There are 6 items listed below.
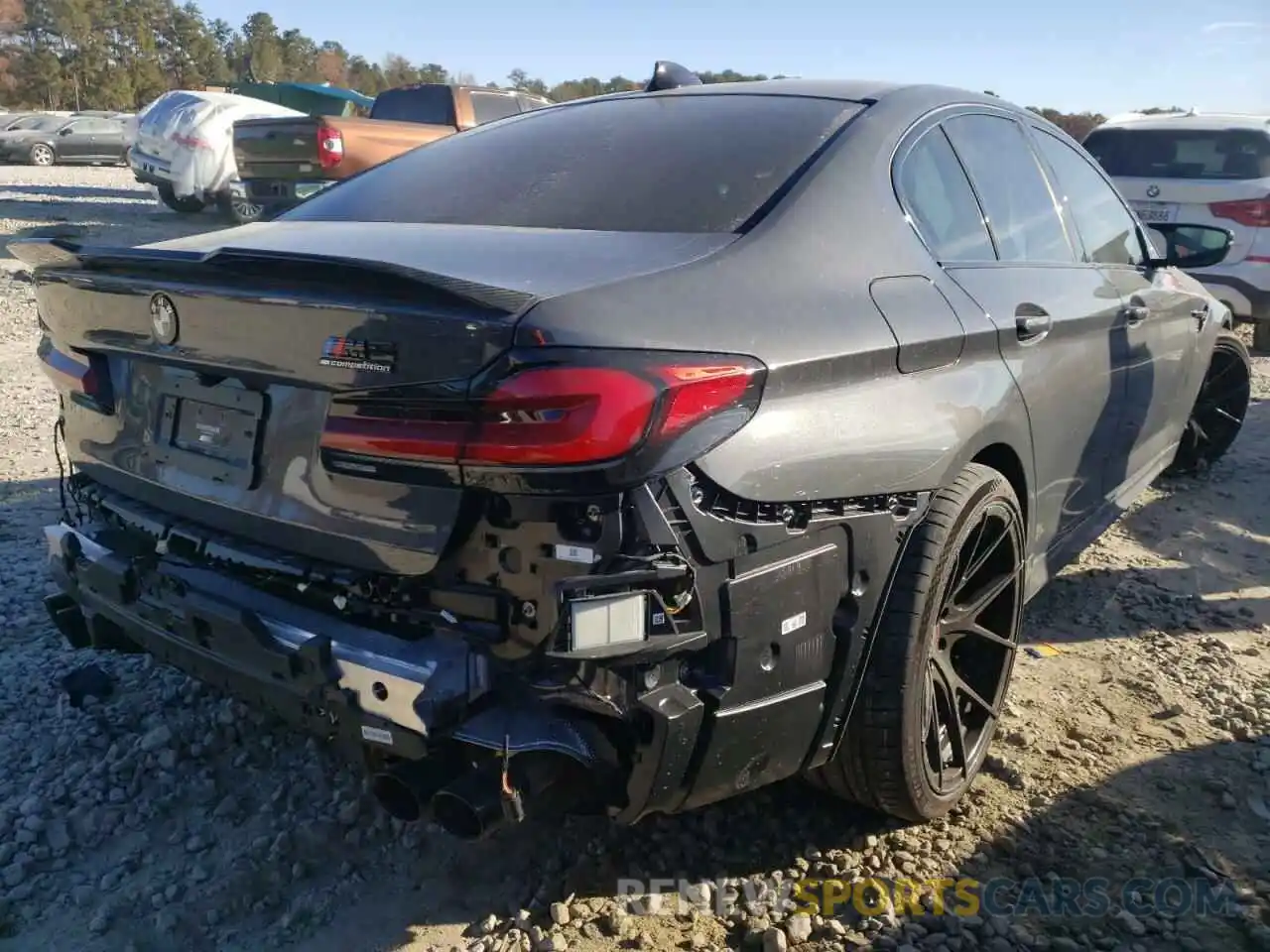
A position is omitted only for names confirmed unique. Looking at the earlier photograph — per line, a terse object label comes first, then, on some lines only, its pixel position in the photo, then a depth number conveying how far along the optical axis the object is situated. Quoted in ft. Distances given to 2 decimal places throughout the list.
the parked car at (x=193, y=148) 44.80
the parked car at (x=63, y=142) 82.28
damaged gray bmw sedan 5.70
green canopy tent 59.00
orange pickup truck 34.09
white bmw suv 25.22
